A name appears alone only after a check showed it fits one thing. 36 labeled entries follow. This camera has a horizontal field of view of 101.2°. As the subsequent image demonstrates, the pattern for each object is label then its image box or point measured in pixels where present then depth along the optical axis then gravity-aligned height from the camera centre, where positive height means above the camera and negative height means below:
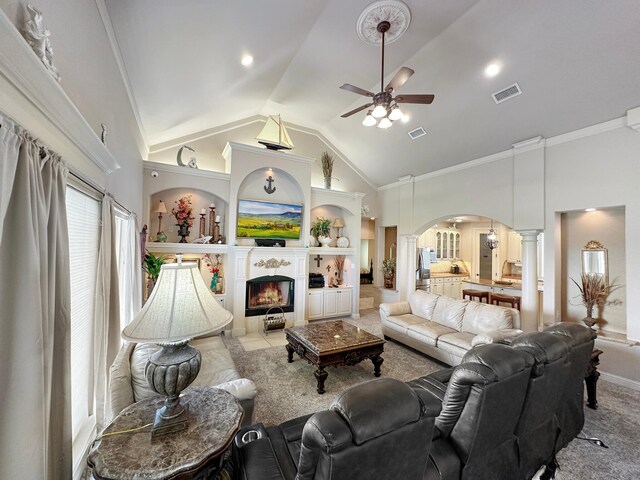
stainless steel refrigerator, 7.61 -0.62
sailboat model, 5.46 +2.32
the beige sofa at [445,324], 3.53 -1.17
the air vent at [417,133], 5.17 +2.29
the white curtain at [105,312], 2.01 -0.55
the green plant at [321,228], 6.47 +0.44
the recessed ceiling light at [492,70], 3.57 +2.47
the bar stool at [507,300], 5.09 -1.01
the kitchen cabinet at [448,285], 7.95 -1.17
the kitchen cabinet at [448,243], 8.62 +0.15
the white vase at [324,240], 6.38 +0.15
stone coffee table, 3.15 -1.27
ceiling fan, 2.80 +1.60
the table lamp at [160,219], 4.71 +0.48
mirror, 4.02 -0.15
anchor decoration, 5.64 +1.26
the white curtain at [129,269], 3.28 -0.32
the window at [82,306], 1.85 -0.48
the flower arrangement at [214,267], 5.22 -0.45
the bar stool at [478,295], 5.66 -1.05
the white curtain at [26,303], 0.95 -0.24
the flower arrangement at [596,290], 3.88 -0.62
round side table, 1.10 -0.92
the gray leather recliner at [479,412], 1.38 -0.91
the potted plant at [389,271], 7.39 -0.67
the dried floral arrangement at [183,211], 4.98 +0.64
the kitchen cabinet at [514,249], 7.57 -0.02
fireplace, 5.30 -1.03
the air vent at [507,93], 3.75 +2.28
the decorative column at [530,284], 4.46 -0.62
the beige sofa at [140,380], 1.88 -1.09
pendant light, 7.19 +0.25
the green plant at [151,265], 4.19 -0.33
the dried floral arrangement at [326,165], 6.54 +2.02
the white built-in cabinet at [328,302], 5.99 -1.31
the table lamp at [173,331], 1.28 -0.43
